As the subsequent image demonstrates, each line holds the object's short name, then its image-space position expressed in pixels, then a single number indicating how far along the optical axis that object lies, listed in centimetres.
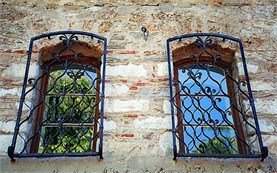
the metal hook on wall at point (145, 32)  413
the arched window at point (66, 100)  344
